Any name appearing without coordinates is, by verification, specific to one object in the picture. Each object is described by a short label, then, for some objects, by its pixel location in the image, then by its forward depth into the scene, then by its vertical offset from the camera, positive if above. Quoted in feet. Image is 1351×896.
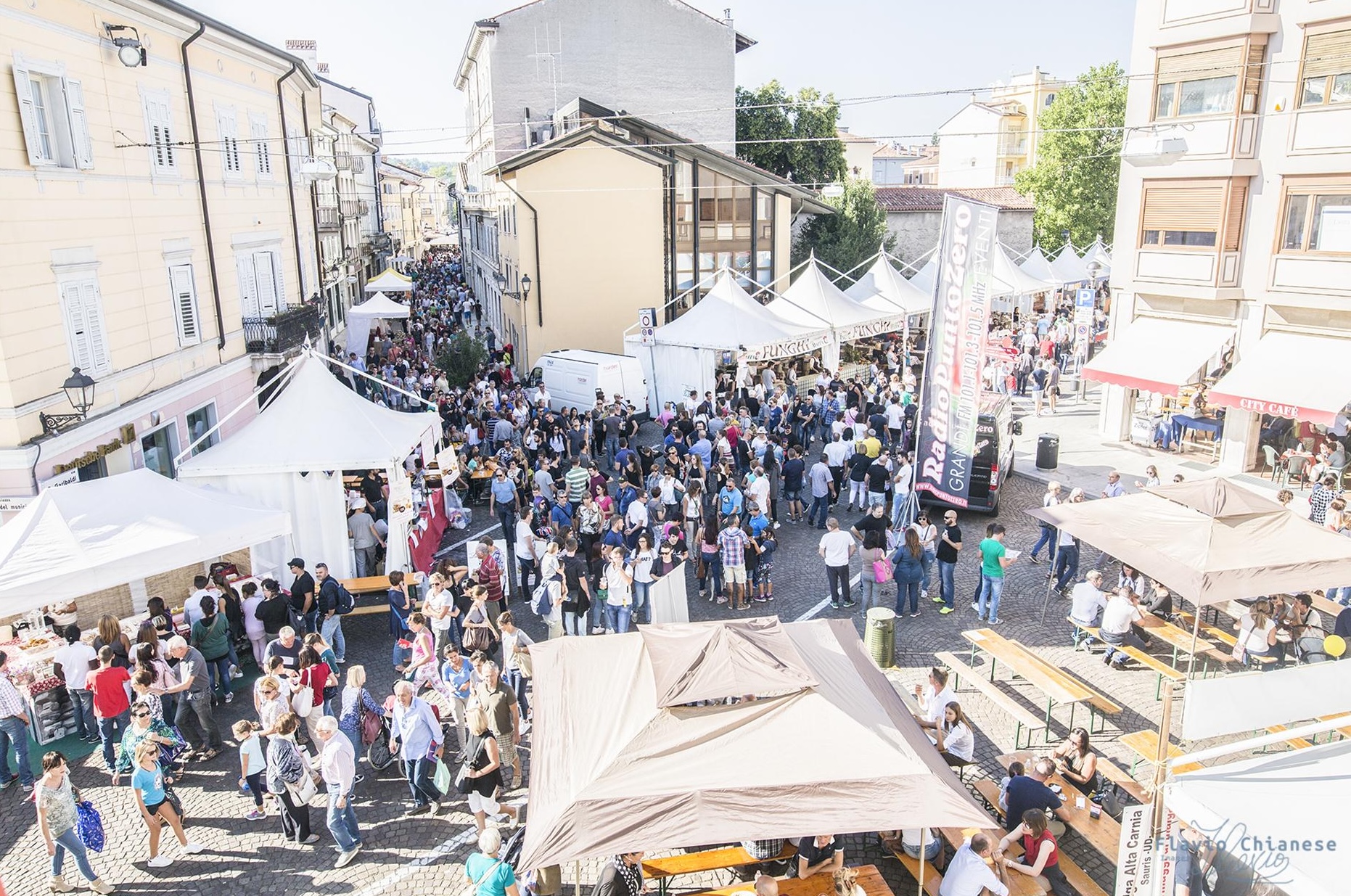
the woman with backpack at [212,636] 31.04 -12.93
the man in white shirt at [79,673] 29.35 -13.46
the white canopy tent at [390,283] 111.65 -2.96
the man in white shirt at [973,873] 19.63 -13.59
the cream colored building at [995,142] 206.69 +26.21
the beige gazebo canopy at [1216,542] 29.43 -9.98
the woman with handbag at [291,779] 23.44 -13.84
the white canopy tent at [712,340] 69.46 -6.56
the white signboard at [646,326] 73.05 -5.63
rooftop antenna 112.98 +25.69
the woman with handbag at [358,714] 25.75 -13.25
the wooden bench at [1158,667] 30.92 -14.44
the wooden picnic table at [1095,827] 22.22 -14.52
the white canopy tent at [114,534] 29.58 -9.70
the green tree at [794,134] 121.60 +16.92
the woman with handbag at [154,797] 23.29 -14.06
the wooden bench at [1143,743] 25.57 -14.28
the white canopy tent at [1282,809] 15.30 -10.04
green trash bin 33.50 -14.22
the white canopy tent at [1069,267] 118.73 -1.71
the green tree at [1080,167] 124.47 +12.59
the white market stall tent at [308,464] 39.27 -8.85
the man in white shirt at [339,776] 23.16 -13.36
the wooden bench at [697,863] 22.18 -15.15
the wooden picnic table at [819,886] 21.24 -14.96
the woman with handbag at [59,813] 22.04 -13.58
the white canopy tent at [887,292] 87.30 -3.71
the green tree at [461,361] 75.72 -8.64
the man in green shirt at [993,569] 36.45 -12.76
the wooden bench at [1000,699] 27.55 -14.26
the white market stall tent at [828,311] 77.77 -4.89
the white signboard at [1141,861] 17.67 -12.04
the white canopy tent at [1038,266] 114.32 -1.55
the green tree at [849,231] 111.75 +3.08
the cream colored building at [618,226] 82.53 +3.10
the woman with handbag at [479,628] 30.68 -12.66
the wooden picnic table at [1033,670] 28.27 -13.86
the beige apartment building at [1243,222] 50.47 +1.91
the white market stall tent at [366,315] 94.53 -5.82
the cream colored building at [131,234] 35.35 +1.36
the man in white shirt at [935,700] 26.30 -13.09
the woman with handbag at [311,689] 26.96 -12.95
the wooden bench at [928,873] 22.26 -15.54
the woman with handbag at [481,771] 24.30 -13.91
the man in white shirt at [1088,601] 34.19 -13.24
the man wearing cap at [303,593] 33.22 -12.27
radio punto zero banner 41.22 -4.42
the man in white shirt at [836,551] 38.17 -12.64
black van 47.44 -10.82
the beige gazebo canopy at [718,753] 17.75 -10.59
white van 66.85 -9.15
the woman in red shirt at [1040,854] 21.01 -14.12
